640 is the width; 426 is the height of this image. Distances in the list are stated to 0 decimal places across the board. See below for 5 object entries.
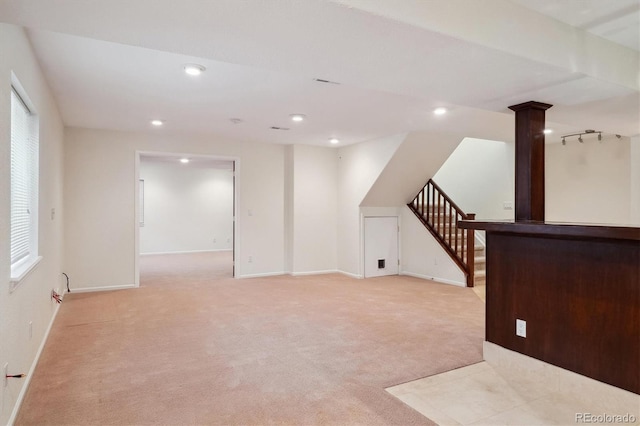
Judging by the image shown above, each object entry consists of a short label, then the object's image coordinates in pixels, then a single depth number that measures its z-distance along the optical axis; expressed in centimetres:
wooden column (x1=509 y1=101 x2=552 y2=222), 287
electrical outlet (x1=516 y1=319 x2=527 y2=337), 274
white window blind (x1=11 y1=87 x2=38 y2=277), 266
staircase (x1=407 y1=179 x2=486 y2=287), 584
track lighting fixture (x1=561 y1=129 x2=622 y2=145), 557
